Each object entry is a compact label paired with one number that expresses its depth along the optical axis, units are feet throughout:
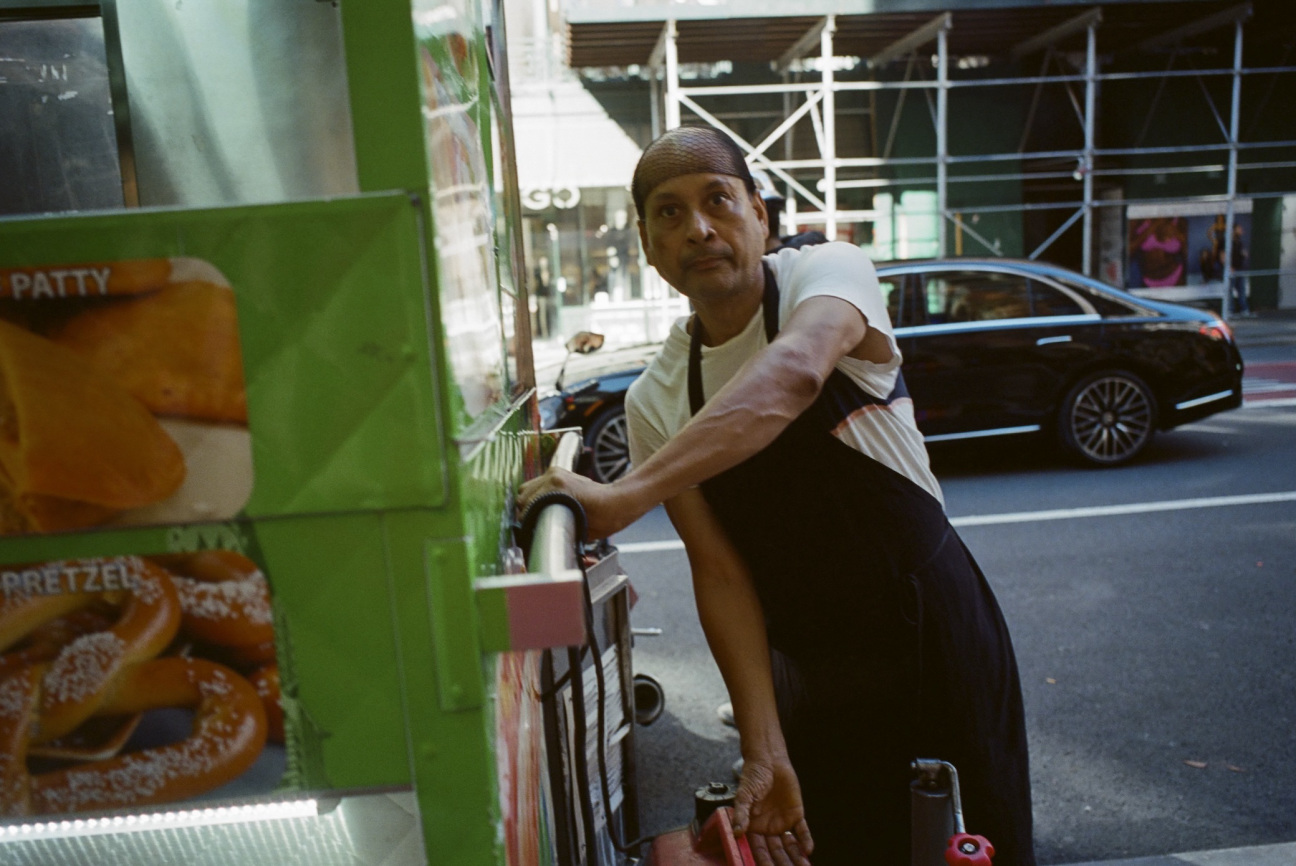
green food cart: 3.21
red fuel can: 5.55
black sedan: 26.32
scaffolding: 49.26
